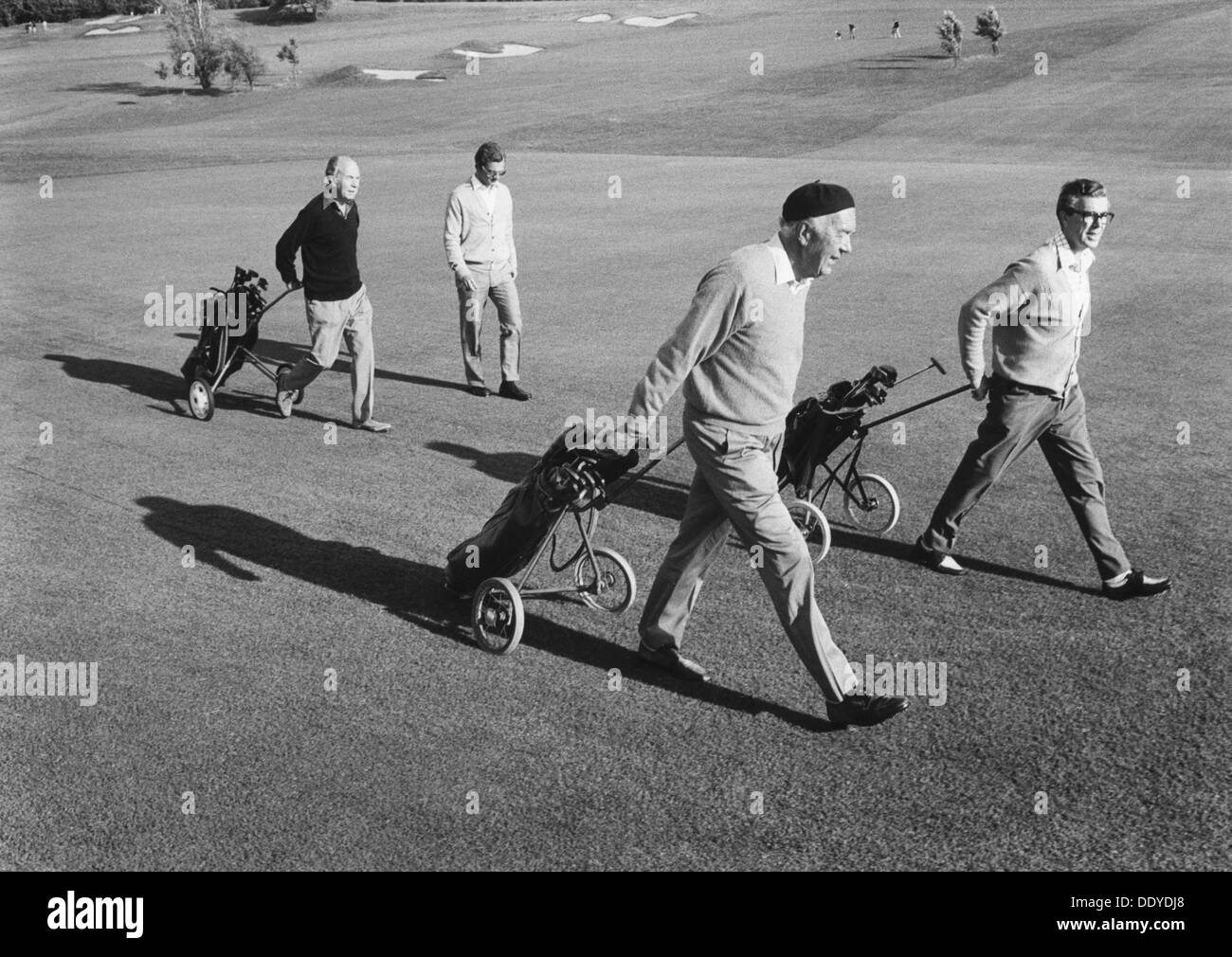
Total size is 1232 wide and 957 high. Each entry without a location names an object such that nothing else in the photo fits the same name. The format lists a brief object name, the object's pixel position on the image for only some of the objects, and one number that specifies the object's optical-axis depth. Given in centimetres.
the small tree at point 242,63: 6519
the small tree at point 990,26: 6028
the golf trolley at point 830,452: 848
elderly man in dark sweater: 1120
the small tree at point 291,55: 6559
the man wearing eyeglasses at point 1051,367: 767
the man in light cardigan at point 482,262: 1255
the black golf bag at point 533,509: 704
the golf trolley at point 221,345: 1207
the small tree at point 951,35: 5916
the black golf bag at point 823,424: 851
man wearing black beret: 592
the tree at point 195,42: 6556
